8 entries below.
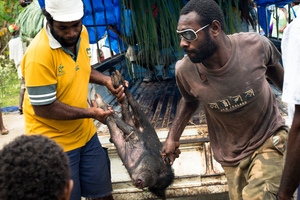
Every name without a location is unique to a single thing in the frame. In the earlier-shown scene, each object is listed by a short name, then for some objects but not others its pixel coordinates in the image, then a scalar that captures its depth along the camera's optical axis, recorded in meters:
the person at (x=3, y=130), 6.70
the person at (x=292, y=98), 1.55
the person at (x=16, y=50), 7.97
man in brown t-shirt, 2.23
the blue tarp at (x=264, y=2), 6.46
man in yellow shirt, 2.49
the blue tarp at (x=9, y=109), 8.85
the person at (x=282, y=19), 8.14
